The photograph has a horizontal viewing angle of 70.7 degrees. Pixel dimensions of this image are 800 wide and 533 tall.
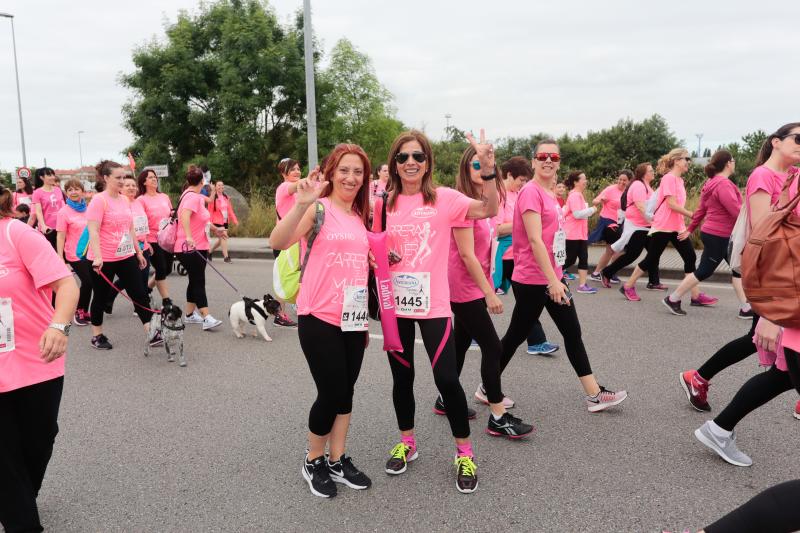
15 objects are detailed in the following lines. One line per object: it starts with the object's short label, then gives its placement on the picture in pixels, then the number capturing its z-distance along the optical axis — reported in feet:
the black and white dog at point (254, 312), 20.43
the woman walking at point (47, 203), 30.17
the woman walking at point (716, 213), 20.51
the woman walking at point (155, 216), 23.82
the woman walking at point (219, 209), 38.59
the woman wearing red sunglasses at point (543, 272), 12.01
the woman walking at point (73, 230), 20.95
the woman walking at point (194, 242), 21.31
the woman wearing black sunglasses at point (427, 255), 9.95
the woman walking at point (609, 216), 29.71
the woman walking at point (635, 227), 26.48
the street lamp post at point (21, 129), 98.68
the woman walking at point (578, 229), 26.53
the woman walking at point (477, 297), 10.91
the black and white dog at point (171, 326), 18.13
